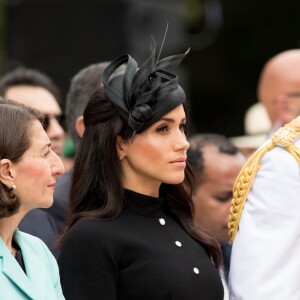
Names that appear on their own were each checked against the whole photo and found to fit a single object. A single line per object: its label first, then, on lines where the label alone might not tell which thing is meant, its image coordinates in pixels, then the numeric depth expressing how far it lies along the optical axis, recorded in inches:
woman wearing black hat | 380.5
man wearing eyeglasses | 541.0
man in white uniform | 383.2
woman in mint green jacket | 356.2
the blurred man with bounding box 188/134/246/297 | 497.4
